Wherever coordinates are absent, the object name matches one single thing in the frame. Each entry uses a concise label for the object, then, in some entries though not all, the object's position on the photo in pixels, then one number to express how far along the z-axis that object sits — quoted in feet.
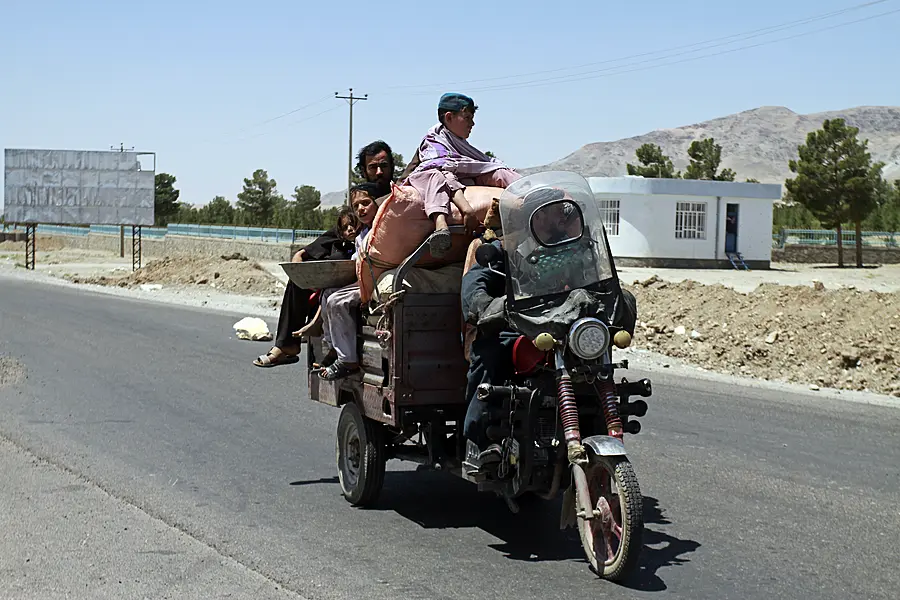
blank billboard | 175.73
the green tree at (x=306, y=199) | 323.37
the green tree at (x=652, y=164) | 224.12
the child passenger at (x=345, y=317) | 22.47
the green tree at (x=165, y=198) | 348.79
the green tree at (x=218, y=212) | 299.40
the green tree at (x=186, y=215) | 310.65
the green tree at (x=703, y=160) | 235.40
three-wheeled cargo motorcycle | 16.94
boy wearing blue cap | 20.92
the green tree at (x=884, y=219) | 199.93
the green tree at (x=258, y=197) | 322.75
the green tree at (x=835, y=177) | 163.02
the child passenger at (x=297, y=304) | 25.45
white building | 143.74
